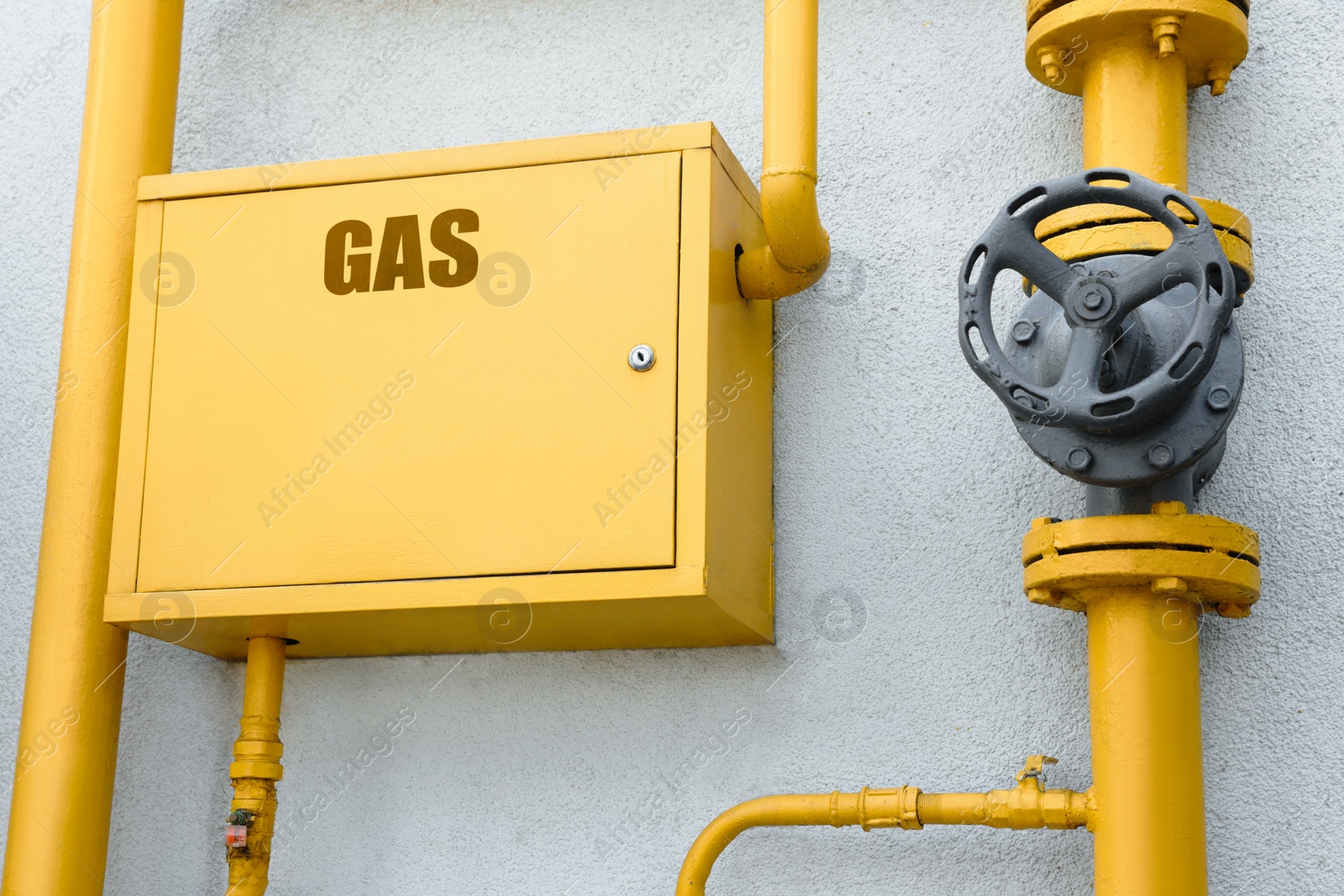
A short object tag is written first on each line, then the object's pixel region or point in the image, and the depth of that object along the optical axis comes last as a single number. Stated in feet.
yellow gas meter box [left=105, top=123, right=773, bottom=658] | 9.78
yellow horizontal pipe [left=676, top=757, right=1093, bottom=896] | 9.69
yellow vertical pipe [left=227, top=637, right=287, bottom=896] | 10.17
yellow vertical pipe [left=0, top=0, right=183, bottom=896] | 10.23
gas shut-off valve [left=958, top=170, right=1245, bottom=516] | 9.33
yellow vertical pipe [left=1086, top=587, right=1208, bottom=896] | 9.52
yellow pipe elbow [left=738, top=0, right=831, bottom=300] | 9.88
